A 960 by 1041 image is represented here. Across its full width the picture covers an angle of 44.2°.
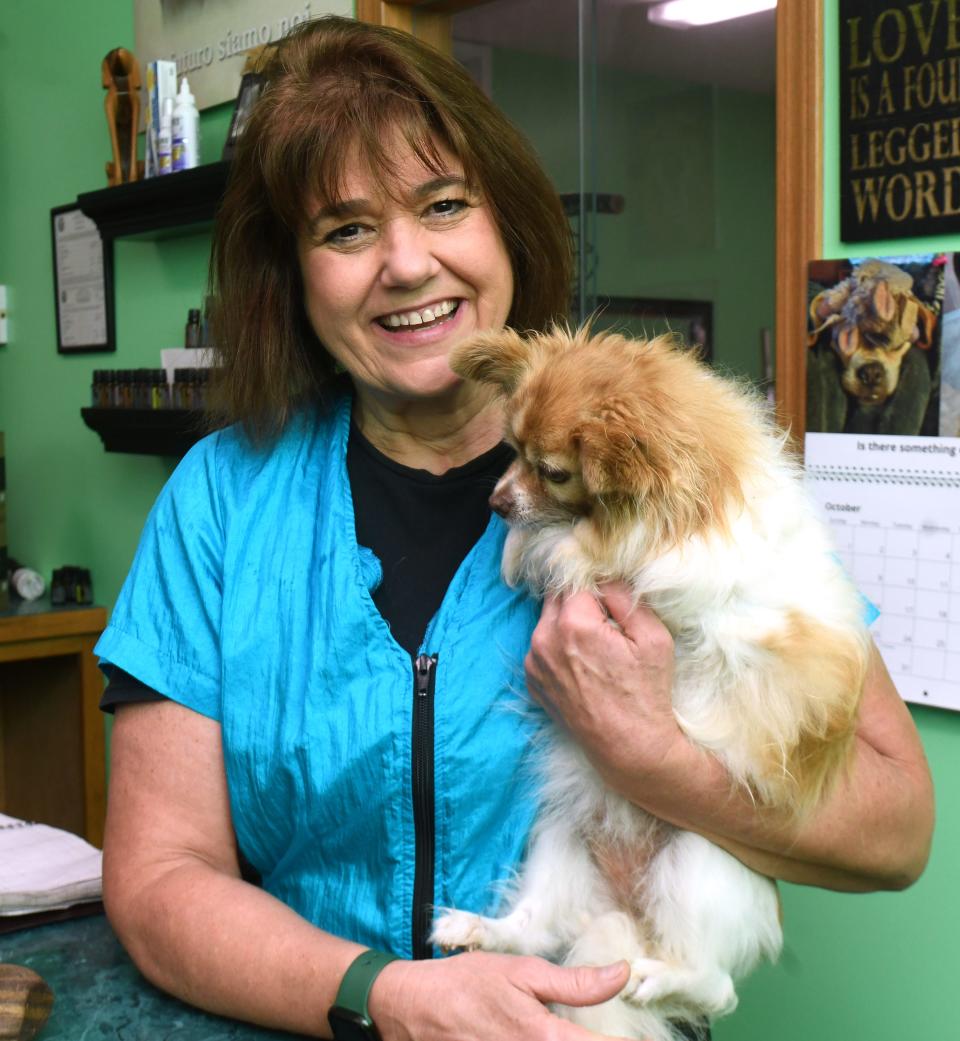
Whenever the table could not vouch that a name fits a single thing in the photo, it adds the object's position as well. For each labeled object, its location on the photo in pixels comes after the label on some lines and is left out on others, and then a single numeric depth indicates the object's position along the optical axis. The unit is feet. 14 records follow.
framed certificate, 13.56
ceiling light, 8.20
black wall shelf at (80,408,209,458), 10.97
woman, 4.51
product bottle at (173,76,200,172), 11.23
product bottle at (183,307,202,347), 11.53
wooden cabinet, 12.87
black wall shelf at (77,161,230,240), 10.50
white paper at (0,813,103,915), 5.09
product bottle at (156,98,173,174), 11.25
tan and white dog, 4.45
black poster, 6.43
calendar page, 6.64
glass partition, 8.77
